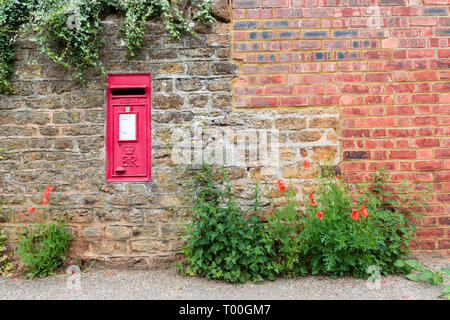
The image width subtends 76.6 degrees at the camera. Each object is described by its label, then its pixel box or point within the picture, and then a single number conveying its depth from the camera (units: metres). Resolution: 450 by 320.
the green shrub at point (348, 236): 2.89
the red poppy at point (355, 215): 2.84
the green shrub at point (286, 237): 2.99
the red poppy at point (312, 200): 2.97
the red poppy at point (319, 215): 2.89
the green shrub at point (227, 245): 2.93
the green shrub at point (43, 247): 3.15
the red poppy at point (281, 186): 3.03
